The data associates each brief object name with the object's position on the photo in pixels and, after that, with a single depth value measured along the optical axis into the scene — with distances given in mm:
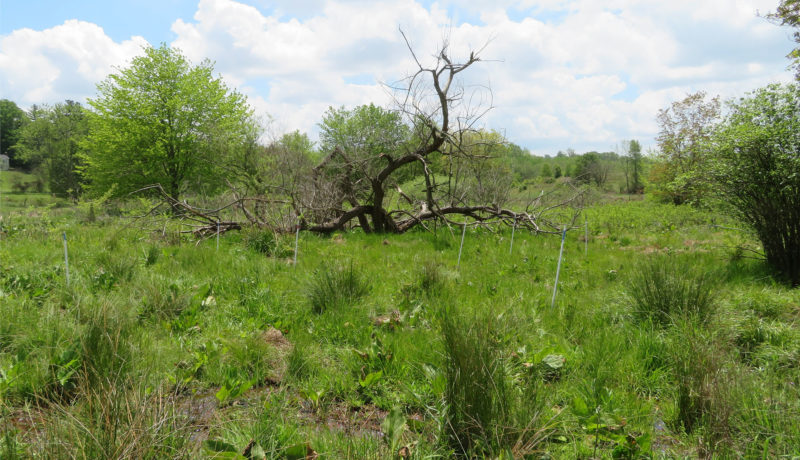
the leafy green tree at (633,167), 56281
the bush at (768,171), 6164
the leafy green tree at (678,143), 28181
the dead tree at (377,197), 10133
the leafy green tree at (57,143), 39406
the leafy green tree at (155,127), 23625
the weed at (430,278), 5548
